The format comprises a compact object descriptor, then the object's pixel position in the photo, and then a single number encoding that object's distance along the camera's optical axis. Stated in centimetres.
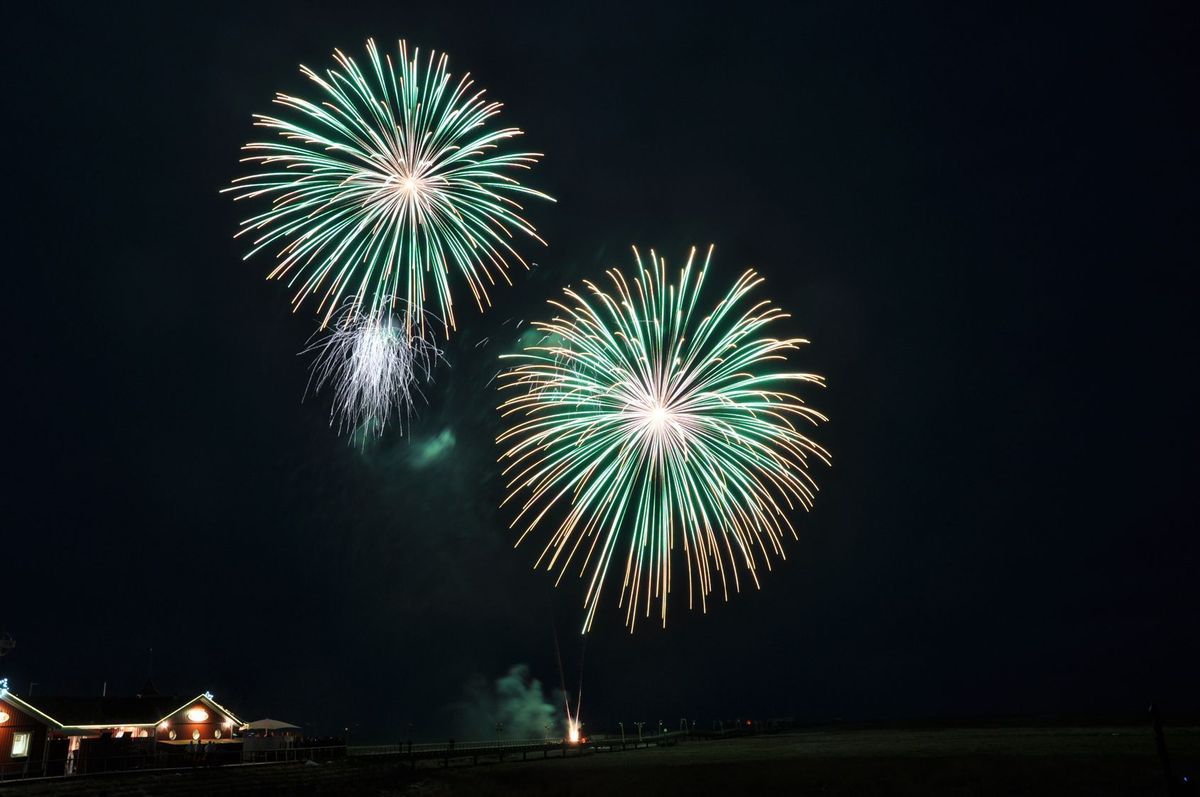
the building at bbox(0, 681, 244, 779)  4400
